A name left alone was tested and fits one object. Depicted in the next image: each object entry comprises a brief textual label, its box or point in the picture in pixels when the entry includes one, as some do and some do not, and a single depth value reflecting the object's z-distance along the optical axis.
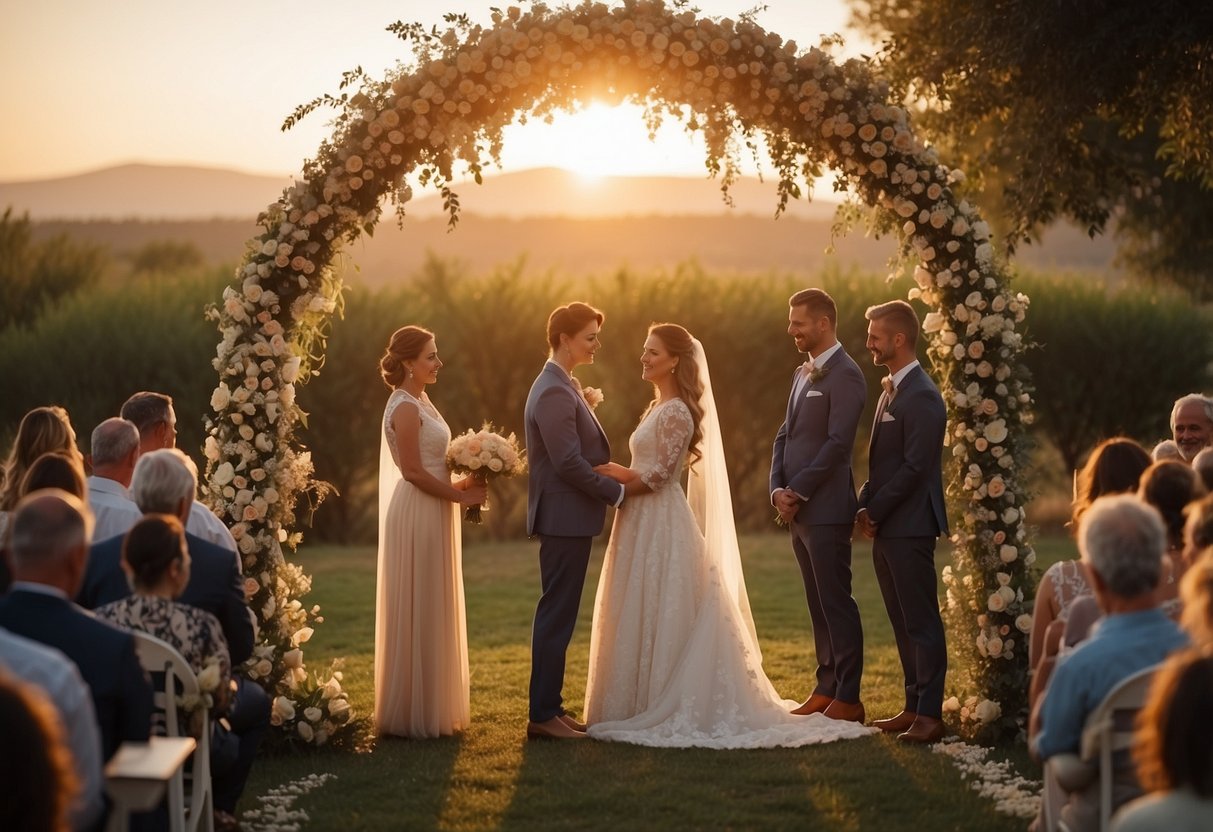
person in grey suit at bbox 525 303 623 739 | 8.23
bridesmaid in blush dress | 8.36
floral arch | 8.10
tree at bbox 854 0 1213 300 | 12.95
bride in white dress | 8.13
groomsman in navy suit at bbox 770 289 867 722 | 8.42
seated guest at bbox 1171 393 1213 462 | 7.93
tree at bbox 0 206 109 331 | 28.05
